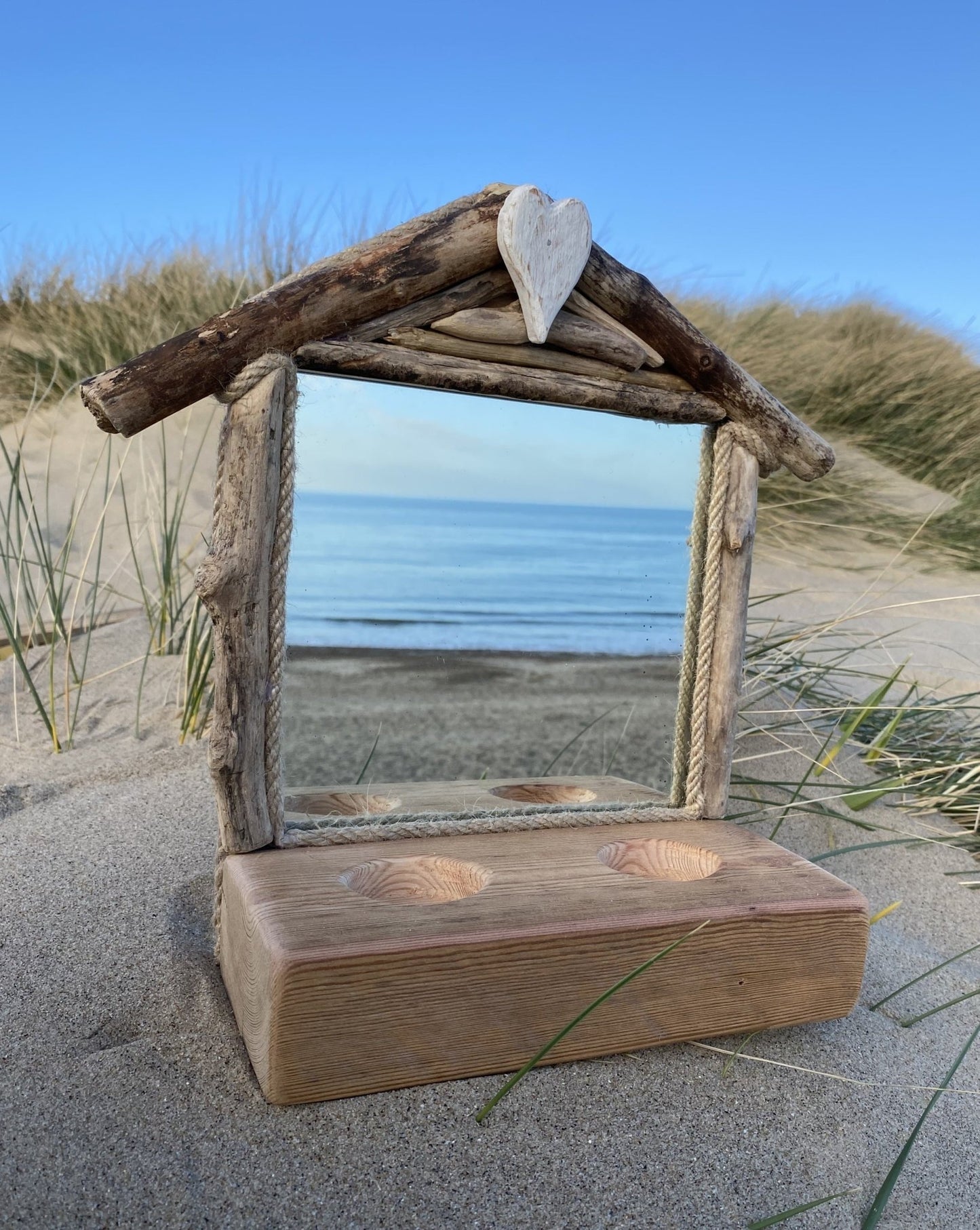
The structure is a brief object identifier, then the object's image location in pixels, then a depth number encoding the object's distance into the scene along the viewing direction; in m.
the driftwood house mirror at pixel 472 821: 0.26
